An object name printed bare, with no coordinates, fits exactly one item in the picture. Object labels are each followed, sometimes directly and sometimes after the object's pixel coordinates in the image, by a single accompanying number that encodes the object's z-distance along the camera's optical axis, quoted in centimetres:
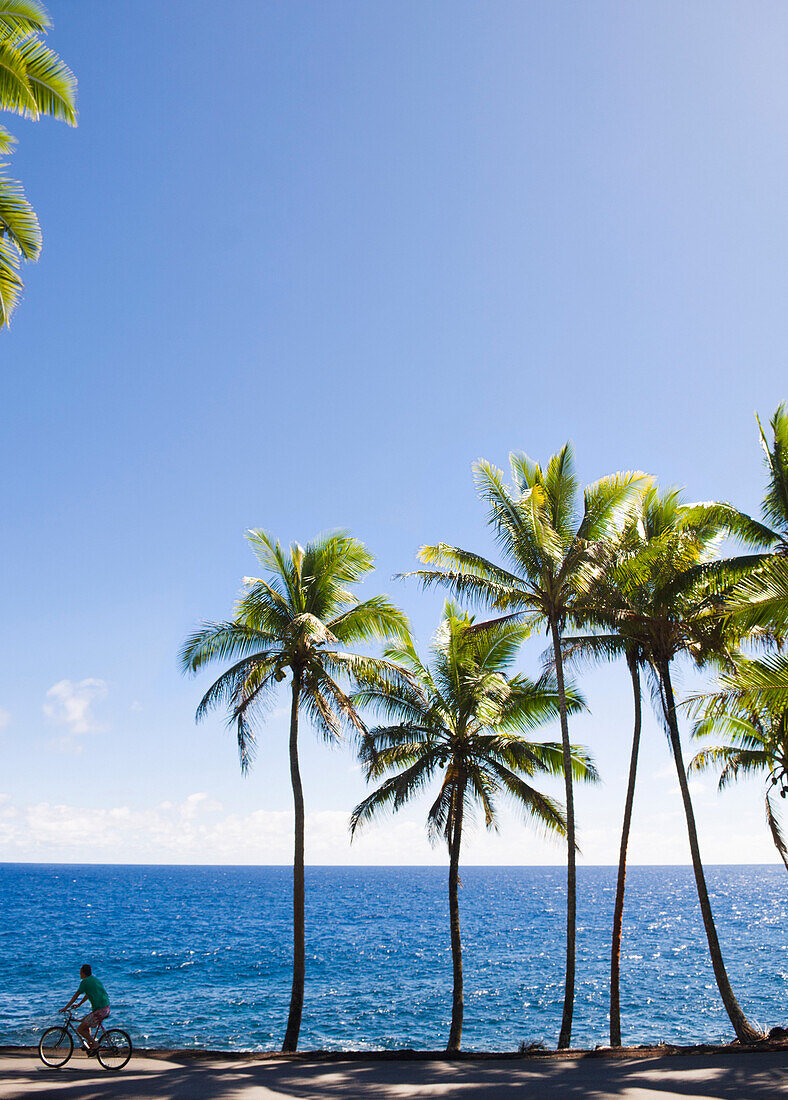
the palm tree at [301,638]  1667
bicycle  1286
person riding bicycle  1316
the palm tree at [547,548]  1691
